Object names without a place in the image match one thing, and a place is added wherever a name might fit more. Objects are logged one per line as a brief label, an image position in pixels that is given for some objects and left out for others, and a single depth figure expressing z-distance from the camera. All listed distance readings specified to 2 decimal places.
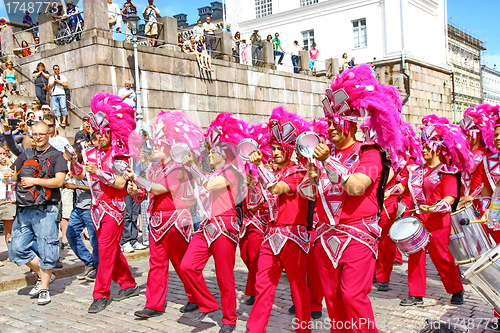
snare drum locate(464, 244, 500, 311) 3.46
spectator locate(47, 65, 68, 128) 12.09
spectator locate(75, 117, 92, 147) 7.69
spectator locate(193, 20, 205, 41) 15.98
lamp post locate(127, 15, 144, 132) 12.57
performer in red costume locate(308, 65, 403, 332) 3.33
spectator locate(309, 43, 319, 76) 21.67
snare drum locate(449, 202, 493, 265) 4.57
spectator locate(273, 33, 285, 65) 19.23
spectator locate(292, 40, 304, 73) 20.02
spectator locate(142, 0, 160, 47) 14.06
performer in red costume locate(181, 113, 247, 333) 4.62
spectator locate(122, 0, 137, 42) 13.94
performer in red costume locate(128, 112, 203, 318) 5.03
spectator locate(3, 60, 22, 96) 13.27
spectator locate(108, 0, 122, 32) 13.65
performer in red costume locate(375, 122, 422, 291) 5.96
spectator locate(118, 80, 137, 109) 12.19
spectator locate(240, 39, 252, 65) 17.42
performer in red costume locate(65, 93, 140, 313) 5.38
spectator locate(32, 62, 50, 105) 12.17
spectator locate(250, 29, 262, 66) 17.84
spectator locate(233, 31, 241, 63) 17.28
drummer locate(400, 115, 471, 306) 5.21
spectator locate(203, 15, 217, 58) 15.84
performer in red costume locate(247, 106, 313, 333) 4.06
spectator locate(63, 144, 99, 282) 6.59
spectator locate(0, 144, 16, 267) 7.54
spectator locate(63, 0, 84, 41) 12.66
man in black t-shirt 5.75
